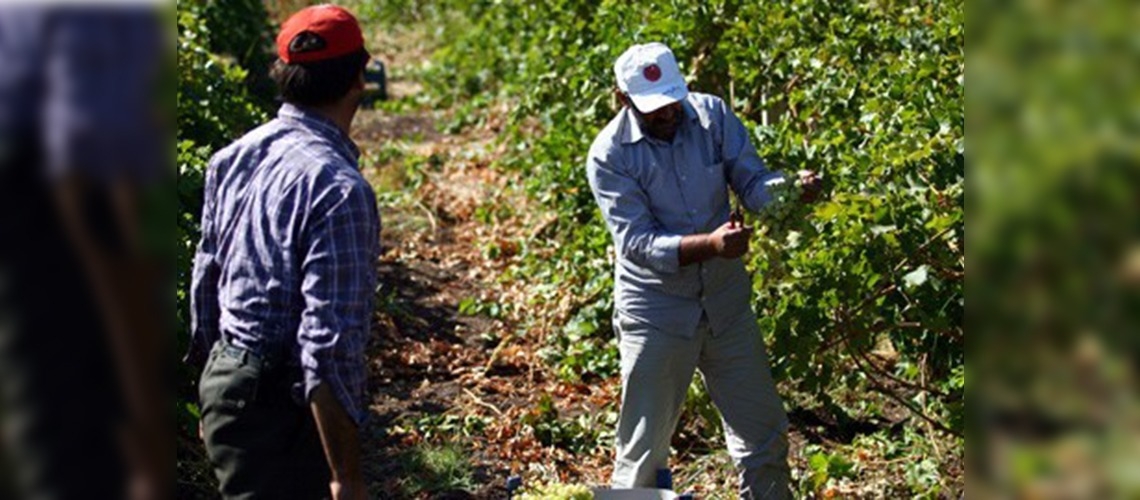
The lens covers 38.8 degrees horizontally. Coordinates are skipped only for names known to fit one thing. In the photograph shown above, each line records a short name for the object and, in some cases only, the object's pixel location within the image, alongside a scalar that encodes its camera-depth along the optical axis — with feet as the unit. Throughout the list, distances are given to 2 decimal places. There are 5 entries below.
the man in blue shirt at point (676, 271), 15.64
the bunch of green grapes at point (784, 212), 15.40
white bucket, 14.99
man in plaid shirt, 10.85
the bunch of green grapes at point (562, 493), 13.00
